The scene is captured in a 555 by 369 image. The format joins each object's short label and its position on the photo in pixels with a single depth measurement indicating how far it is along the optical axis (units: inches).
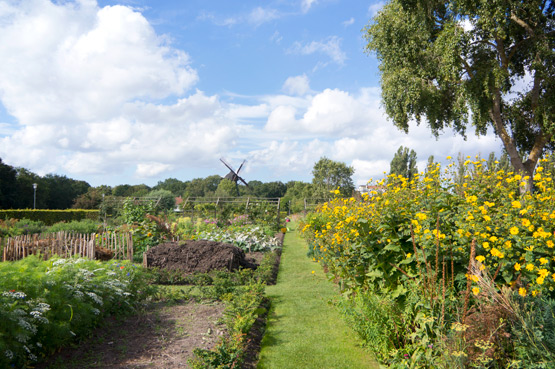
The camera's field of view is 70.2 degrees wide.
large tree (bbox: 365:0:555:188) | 538.9
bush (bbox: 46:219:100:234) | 518.6
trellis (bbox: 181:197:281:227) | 757.2
